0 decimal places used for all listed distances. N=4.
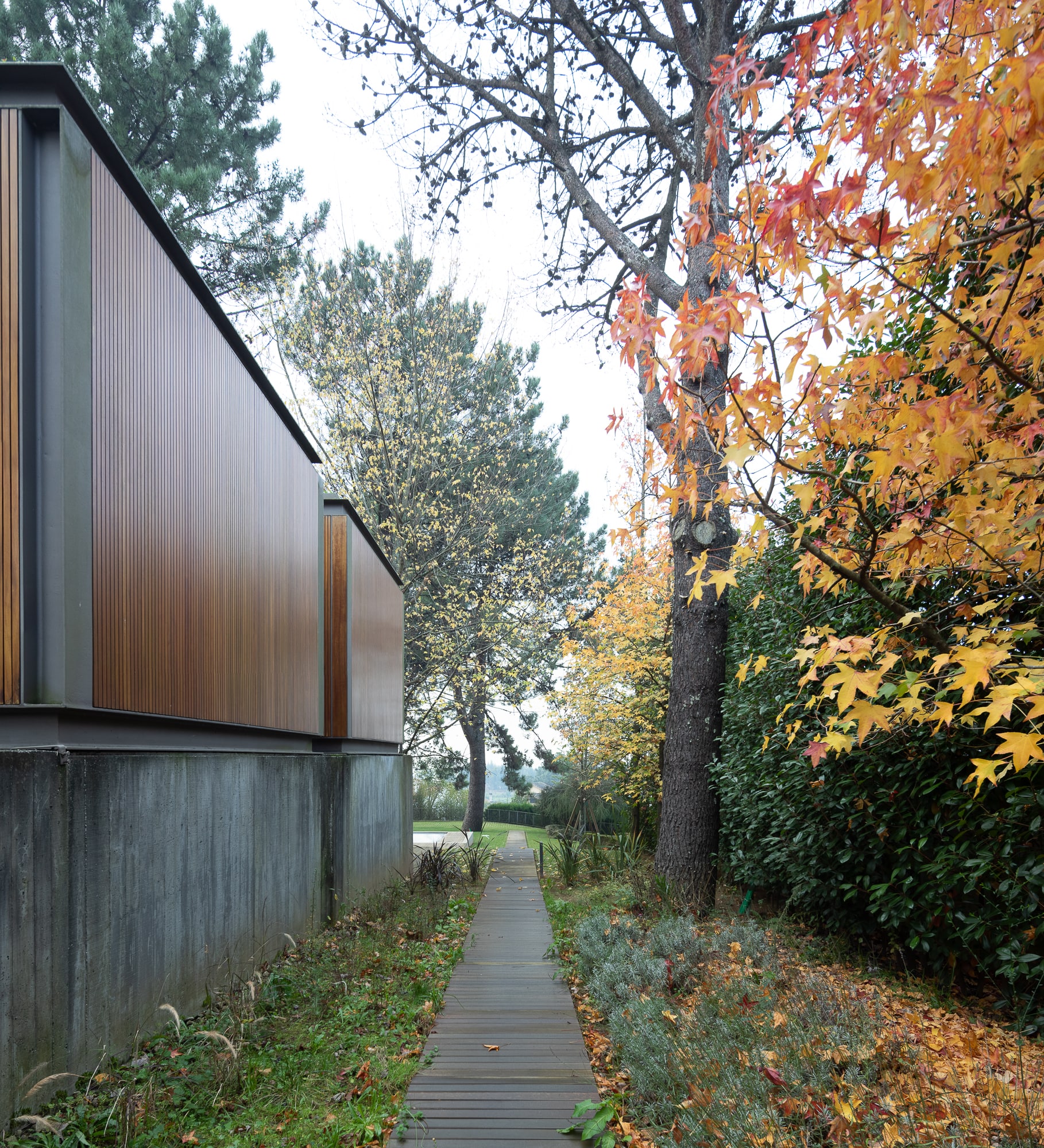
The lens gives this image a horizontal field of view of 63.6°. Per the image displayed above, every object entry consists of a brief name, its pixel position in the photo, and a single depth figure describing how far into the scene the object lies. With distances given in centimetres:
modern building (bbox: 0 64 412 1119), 311
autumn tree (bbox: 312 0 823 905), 734
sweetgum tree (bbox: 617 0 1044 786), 249
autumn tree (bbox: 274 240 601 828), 1463
